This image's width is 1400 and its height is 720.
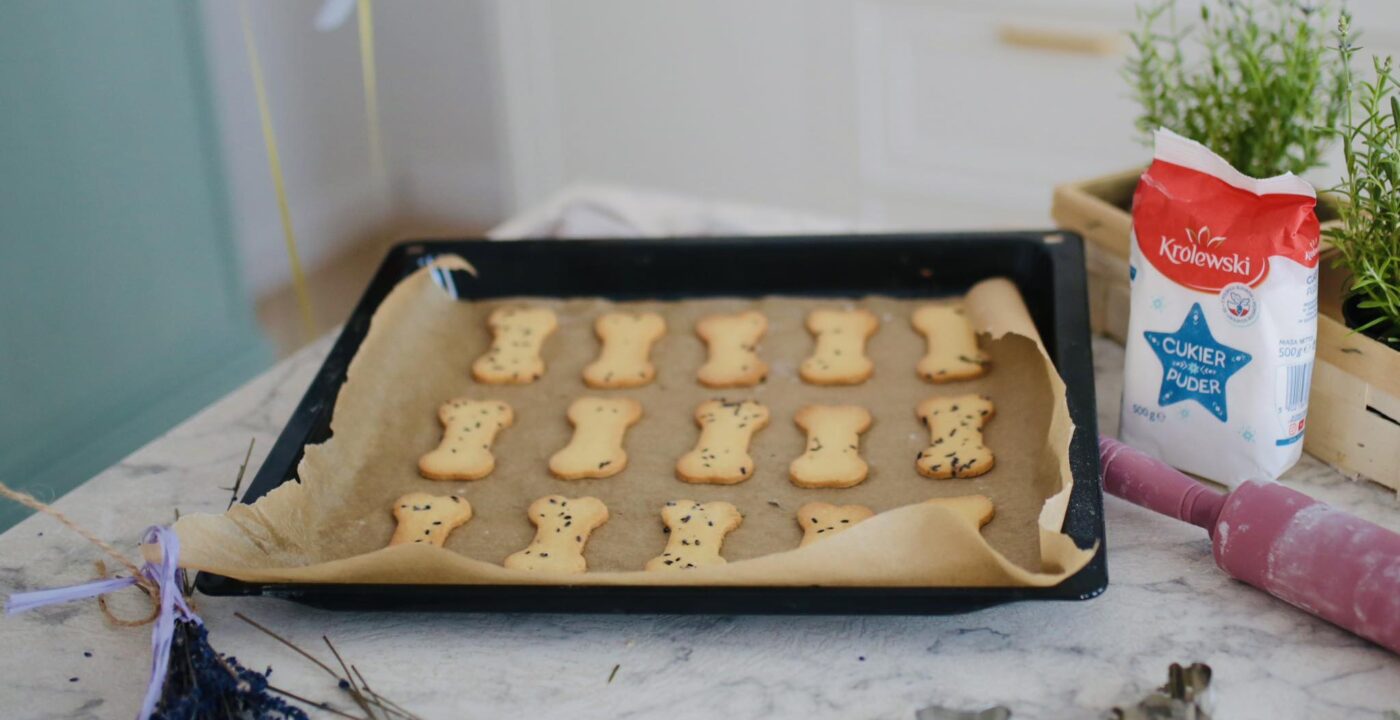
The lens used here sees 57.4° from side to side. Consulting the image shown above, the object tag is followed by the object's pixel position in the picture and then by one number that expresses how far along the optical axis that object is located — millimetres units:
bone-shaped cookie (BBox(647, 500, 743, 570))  926
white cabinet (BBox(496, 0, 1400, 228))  2566
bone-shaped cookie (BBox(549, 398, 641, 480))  1071
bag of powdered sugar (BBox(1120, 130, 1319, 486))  909
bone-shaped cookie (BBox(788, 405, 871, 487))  1034
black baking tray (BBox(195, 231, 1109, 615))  955
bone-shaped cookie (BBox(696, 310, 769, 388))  1208
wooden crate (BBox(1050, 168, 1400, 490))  949
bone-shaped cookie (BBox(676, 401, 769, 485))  1051
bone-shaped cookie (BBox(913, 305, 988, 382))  1175
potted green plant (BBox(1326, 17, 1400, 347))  881
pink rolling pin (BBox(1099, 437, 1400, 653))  792
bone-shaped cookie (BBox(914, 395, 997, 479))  1027
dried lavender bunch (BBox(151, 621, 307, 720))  771
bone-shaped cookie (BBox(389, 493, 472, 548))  985
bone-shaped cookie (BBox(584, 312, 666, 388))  1220
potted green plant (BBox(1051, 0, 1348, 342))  1076
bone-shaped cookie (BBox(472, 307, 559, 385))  1238
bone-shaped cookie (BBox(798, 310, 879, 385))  1197
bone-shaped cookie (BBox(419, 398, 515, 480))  1075
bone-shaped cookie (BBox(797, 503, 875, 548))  954
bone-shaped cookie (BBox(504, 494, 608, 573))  934
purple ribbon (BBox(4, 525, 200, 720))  791
